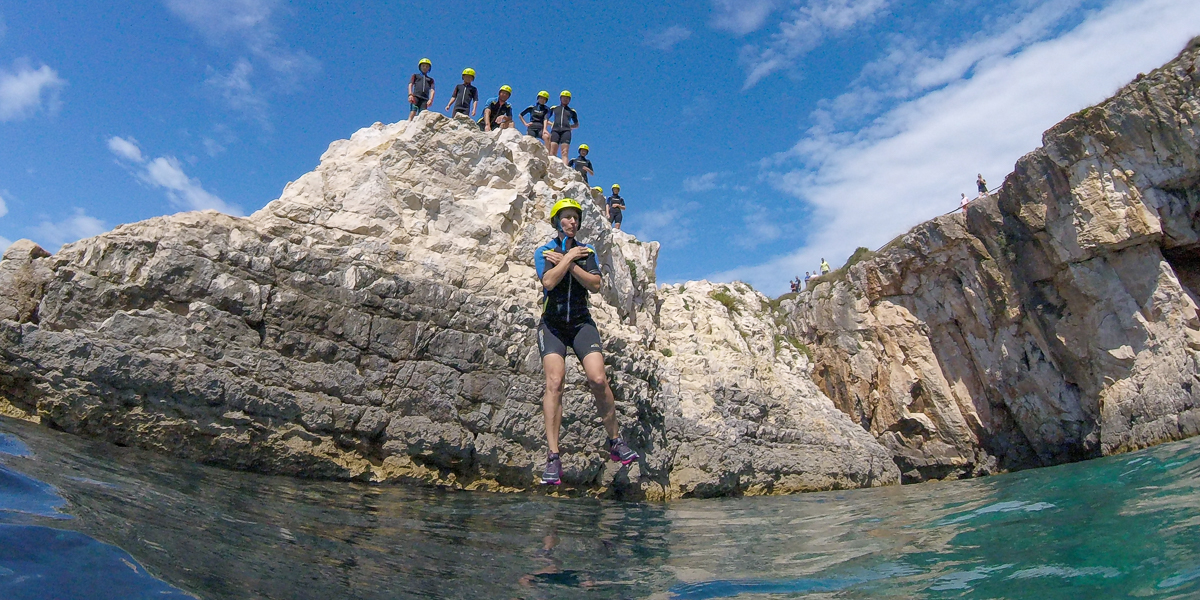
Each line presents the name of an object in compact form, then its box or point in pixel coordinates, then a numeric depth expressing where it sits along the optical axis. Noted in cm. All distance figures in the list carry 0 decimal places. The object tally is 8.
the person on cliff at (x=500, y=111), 1287
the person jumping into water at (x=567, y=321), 600
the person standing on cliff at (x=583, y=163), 1459
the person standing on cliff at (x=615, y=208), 1658
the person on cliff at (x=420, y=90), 1168
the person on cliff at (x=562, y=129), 1367
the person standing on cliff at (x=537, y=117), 1359
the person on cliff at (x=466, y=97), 1262
